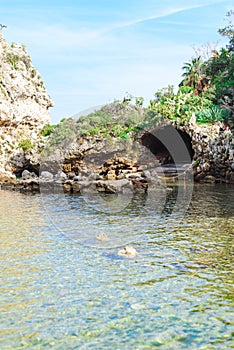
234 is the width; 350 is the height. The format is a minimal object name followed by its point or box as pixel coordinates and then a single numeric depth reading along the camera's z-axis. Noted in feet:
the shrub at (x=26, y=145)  120.47
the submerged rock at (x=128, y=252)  35.98
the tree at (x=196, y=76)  149.38
